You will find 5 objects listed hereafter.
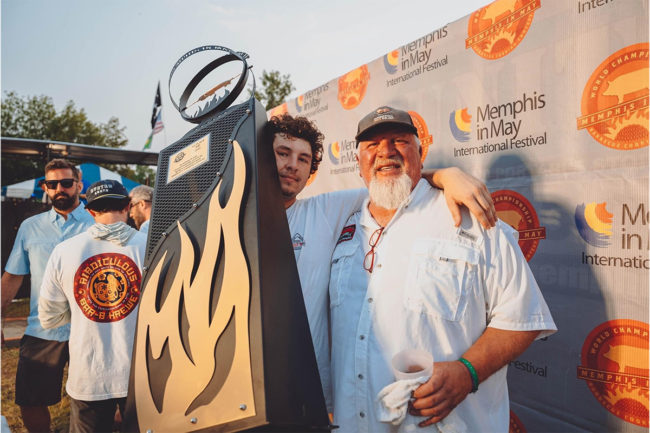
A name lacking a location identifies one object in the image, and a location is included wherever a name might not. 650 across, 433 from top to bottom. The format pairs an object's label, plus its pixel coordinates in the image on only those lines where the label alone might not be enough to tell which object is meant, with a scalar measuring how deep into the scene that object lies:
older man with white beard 1.23
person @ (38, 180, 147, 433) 2.25
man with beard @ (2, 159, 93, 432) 2.81
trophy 0.95
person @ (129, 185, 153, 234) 3.64
